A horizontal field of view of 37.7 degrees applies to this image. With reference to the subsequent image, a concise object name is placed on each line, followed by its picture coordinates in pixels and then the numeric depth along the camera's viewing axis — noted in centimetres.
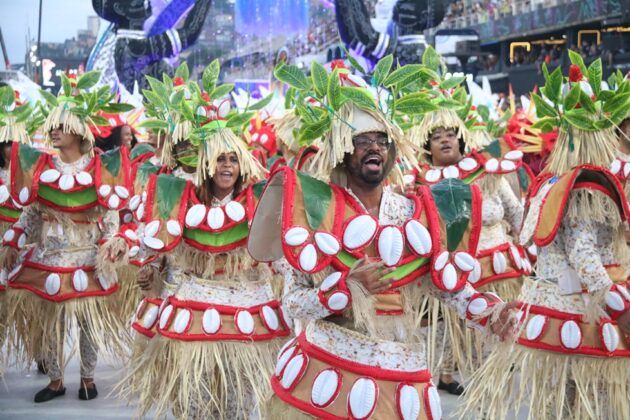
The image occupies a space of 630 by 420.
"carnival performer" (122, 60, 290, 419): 412
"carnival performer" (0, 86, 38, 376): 665
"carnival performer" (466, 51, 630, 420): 378
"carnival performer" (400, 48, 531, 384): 566
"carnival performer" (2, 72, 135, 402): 554
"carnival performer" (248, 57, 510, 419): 289
